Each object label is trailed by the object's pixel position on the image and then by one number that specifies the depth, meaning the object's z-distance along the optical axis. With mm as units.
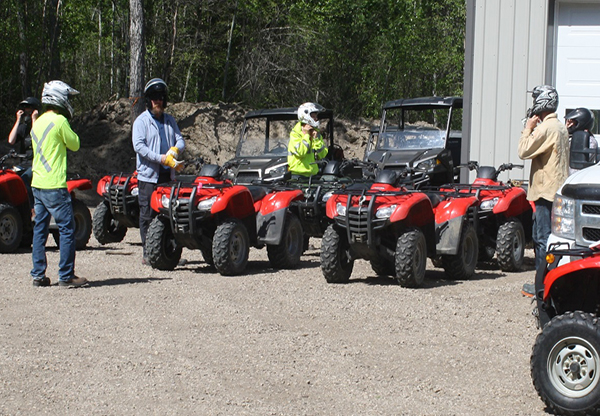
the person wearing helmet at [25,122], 11742
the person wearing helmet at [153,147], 9828
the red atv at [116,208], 11234
